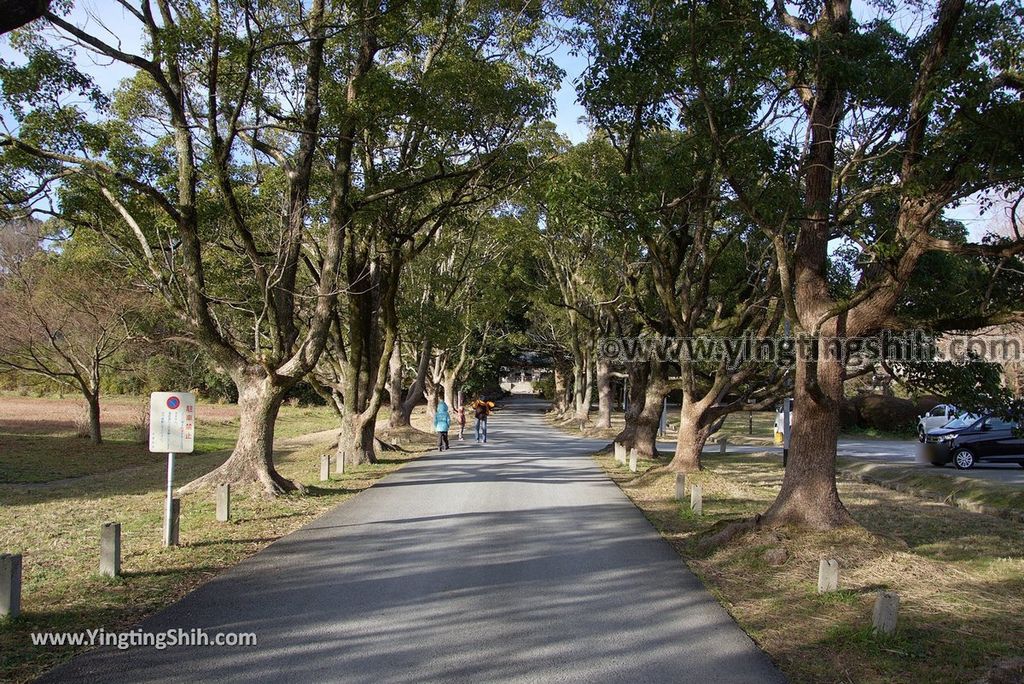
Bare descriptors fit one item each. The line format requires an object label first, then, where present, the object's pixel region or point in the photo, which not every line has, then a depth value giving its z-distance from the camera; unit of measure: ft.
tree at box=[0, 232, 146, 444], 70.28
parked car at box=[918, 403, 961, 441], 100.42
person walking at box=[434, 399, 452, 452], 77.71
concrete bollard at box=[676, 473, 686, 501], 44.80
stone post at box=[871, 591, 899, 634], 19.83
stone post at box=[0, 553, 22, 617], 19.76
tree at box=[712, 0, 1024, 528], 25.67
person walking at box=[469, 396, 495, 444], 90.12
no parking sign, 29.04
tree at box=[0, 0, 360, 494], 38.32
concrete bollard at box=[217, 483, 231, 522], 34.96
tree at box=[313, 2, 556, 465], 46.42
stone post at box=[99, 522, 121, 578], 24.76
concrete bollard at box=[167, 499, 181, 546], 29.58
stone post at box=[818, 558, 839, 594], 23.80
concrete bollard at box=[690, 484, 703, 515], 40.00
